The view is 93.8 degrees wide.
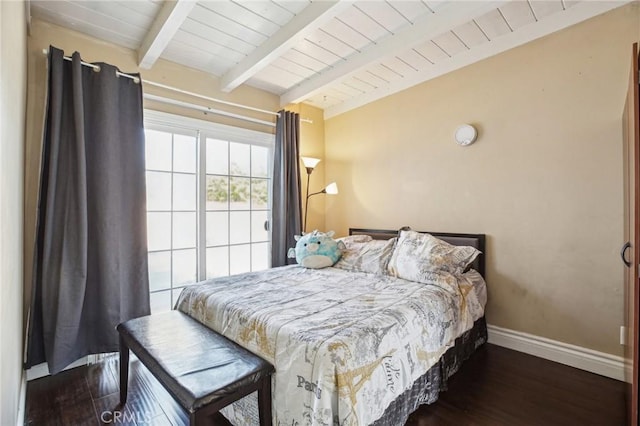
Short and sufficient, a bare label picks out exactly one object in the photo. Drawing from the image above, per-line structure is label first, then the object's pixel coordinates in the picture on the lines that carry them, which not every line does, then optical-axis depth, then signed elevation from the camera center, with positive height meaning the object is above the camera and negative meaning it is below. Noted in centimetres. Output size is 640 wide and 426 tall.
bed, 126 -60
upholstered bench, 117 -69
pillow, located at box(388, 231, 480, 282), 225 -37
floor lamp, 353 +32
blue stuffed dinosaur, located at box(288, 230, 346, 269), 277 -37
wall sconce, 261 +67
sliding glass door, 274 +10
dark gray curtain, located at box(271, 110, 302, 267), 338 +23
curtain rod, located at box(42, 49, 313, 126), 228 +112
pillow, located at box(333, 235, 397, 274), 257 -41
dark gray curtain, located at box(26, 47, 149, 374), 207 -4
